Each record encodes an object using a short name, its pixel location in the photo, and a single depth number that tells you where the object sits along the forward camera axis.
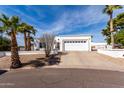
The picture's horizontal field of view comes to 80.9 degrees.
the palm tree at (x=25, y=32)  13.78
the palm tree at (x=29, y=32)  14.50
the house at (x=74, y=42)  16.49
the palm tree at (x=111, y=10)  11.36
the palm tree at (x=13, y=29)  7.07
